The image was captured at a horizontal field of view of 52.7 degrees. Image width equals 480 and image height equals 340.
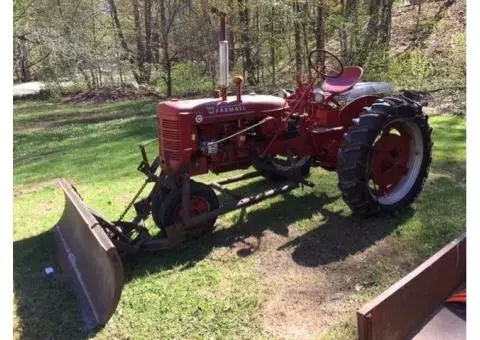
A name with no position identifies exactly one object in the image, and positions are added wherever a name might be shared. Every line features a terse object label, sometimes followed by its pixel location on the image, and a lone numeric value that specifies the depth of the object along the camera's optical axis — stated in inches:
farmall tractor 148.0
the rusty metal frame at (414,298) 87.0
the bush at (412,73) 392.8
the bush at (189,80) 600.4
